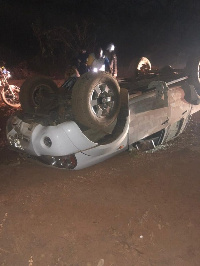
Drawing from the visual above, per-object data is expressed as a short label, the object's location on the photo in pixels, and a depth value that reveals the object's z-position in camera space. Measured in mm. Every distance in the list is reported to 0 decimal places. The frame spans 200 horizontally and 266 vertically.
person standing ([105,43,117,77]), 6996
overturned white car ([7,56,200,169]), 3360
